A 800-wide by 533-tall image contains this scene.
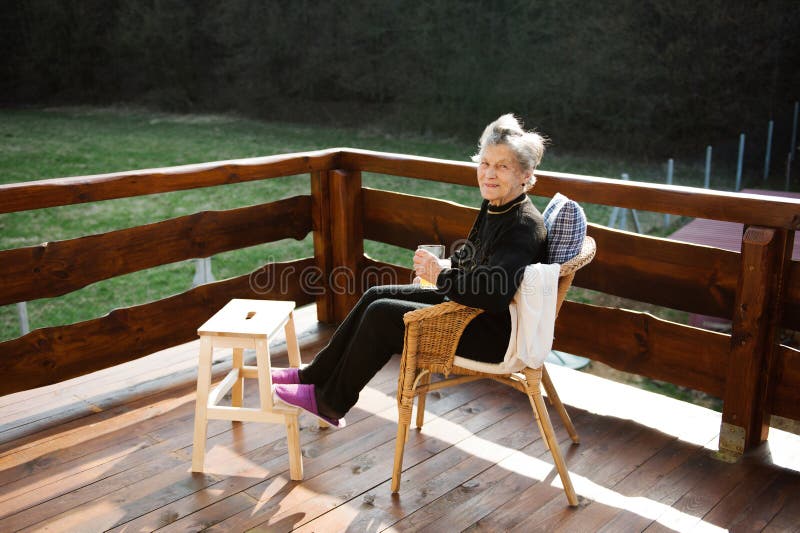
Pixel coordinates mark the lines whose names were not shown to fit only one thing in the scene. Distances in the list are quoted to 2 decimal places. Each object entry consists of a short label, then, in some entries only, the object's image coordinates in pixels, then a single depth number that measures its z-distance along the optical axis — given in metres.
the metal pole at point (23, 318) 4.95
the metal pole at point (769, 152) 10.45
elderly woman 2.04
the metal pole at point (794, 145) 10.86
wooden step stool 2.34
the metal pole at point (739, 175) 9.95
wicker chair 2.12
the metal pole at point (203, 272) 4.73
